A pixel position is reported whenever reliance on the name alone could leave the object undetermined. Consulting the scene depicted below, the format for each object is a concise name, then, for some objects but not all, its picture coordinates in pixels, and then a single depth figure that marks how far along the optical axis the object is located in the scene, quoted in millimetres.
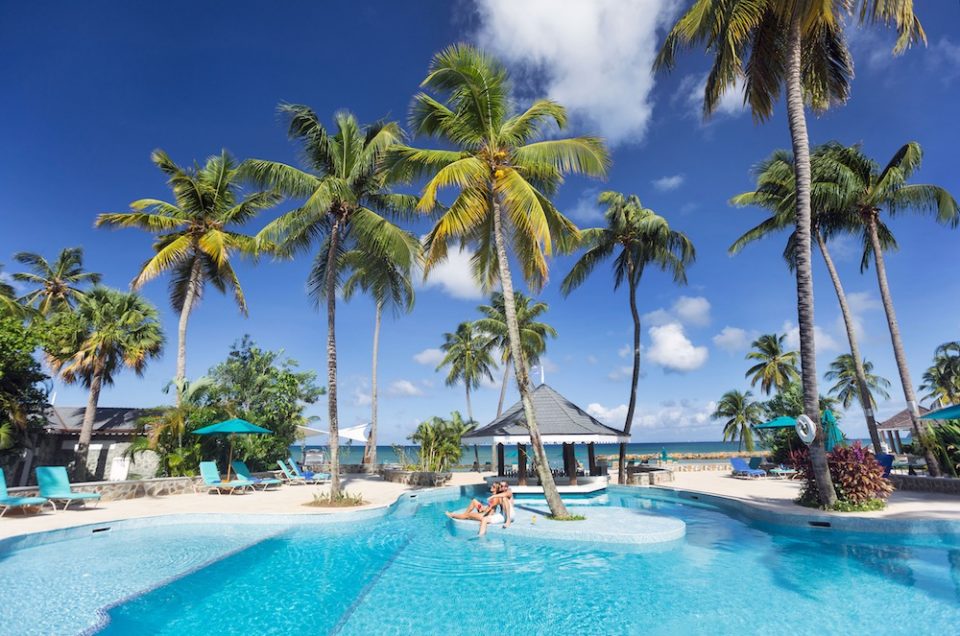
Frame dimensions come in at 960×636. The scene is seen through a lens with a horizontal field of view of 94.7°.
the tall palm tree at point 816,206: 16203
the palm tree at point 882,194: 15422
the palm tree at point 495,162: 10406
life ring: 10039
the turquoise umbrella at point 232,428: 15023
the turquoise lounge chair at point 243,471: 16578
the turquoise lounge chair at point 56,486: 10766
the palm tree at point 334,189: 12852
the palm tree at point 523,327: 31781
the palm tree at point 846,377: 41281
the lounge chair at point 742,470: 20656
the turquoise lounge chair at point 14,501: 9609
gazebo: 14195
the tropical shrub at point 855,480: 10109
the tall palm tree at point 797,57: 10305
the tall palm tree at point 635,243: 19328
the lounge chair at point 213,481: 14773
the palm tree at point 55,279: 21734
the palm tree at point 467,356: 34438
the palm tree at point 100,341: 15398
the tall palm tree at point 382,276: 14392
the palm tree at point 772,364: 35188
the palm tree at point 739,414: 37188
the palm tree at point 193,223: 17469
